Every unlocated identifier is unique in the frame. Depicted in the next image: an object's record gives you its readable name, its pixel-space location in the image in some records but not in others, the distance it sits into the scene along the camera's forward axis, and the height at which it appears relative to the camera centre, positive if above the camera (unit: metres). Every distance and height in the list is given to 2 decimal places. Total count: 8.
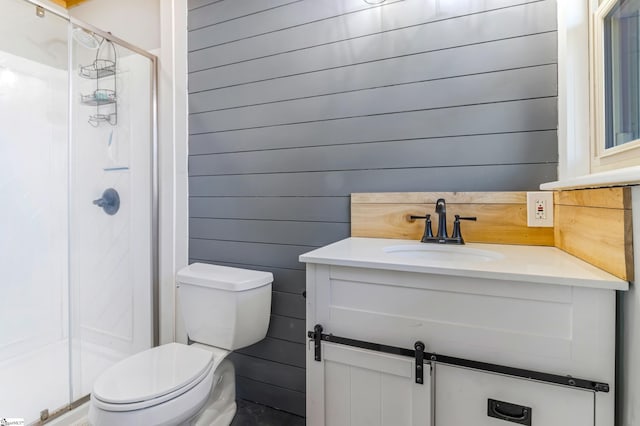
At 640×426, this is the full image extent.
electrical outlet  1.26 +0.01
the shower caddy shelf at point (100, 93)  2.00 +0.75
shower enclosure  1.95 +0.13
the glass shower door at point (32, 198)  1.93 +0.10
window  0.89 +0.38
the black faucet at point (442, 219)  1.30 -0.03
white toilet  1.11 -0.61
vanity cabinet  0.79 -0.35
